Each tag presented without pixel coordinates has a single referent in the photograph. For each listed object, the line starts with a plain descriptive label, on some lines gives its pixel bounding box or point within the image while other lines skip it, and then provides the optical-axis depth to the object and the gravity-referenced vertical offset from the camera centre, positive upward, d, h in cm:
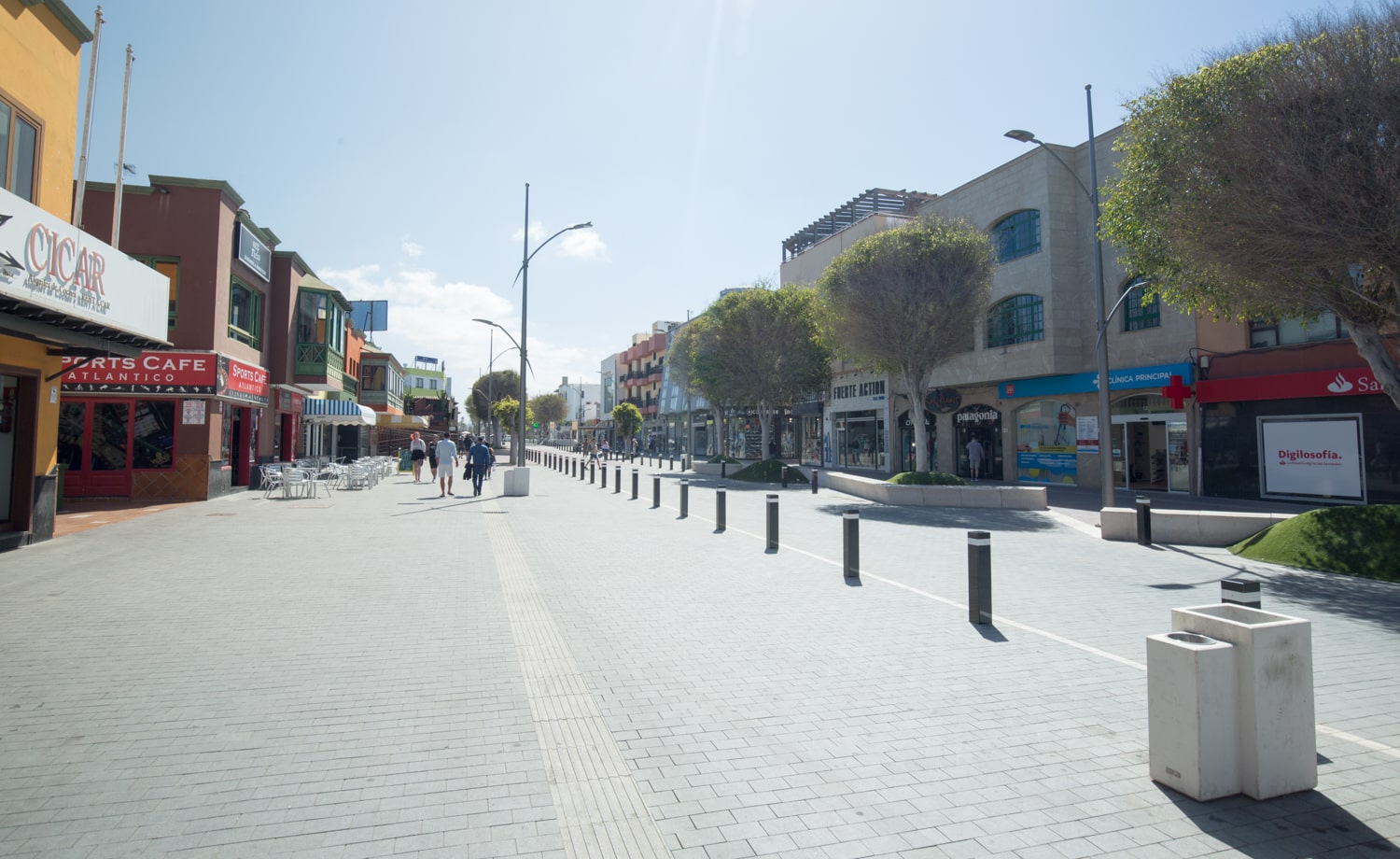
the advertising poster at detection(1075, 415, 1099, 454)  2428 +97
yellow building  923 +221
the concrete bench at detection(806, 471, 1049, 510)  1815 -80
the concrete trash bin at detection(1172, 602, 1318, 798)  352 -112
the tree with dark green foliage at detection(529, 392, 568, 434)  12138 +845
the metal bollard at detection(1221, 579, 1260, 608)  424 -70
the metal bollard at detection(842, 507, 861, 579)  911 -100
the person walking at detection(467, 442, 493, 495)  2267 -7
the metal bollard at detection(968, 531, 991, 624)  684 -107
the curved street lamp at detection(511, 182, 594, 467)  2259 +504
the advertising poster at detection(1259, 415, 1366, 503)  1761 +24
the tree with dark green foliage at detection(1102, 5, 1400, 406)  951 +388
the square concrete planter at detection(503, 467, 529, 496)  2211 -64
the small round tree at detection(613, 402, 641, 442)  6262 +345
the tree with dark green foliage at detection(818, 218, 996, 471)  2192 +495
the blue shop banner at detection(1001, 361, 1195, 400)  2133 +262
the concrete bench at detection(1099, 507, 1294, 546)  1238 -101
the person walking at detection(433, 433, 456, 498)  2231 -1
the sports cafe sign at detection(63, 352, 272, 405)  1652 +182
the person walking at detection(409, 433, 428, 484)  2847 +24
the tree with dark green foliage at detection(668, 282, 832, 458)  3447 +531
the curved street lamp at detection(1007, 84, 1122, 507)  1562 +197
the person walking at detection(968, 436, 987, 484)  2794 +41
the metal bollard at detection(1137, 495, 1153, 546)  1266 -103
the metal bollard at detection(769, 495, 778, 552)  1163 -96
